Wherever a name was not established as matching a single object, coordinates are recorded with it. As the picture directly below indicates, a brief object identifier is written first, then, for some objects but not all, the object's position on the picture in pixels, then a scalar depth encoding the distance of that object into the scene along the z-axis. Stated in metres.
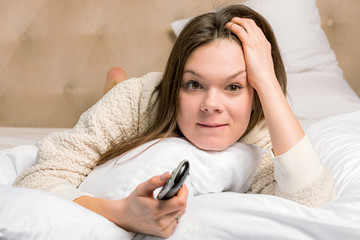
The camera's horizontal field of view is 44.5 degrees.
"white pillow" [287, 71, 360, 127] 1.68
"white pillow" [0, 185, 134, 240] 0.61
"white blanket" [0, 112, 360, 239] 0.62
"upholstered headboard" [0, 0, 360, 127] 2.10
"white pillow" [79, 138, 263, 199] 0.82
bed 0.65
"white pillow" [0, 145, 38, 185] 1.04
